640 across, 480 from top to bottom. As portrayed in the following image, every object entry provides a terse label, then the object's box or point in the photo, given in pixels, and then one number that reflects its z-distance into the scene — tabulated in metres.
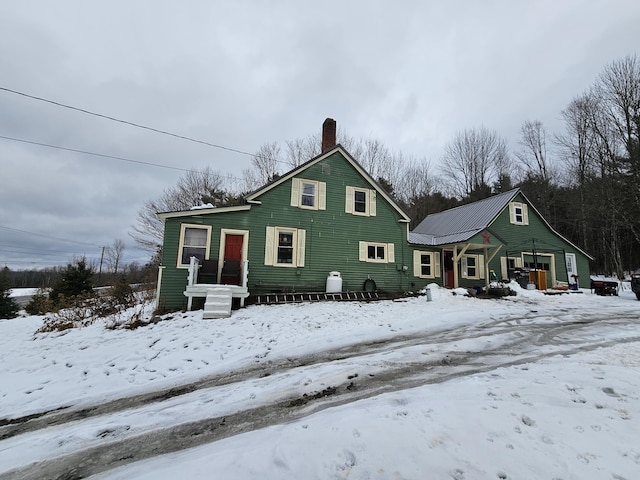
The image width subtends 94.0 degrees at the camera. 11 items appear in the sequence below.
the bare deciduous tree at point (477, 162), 33.56
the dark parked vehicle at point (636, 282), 14.20
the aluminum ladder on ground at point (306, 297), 11.70
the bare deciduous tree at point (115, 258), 47.88
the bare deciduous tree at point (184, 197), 26.91
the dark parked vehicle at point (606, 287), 16.20
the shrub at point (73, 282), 17.03
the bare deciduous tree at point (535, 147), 31.75
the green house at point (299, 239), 11.54
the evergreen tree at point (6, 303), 16.61
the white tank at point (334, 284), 13.23
